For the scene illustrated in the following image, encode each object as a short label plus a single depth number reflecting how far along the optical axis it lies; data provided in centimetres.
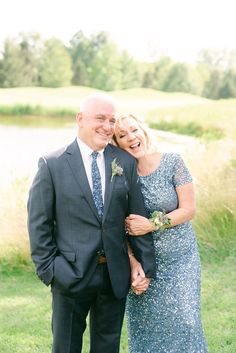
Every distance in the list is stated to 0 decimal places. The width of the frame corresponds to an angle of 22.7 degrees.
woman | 321
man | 292
